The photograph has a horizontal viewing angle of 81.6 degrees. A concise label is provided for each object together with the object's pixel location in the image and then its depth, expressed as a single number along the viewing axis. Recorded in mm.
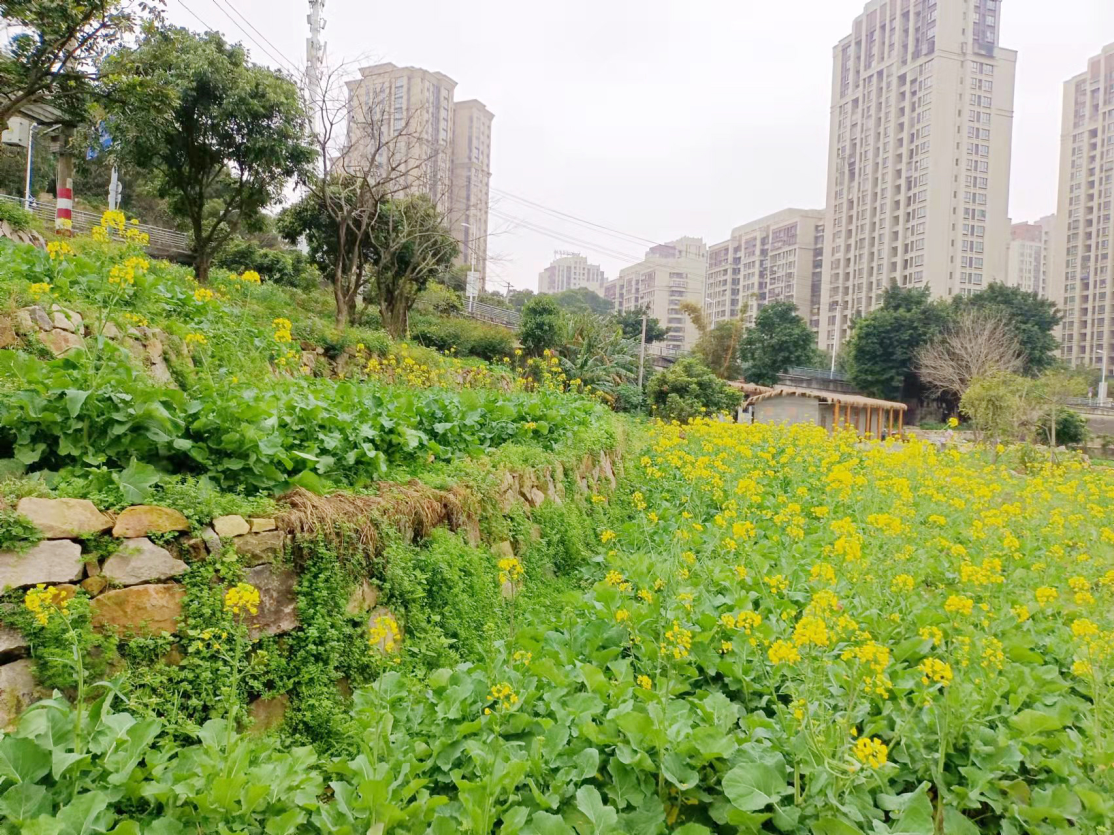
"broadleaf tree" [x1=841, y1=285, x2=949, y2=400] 31672
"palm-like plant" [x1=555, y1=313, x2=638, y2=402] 16609
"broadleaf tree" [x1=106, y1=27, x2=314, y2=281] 10891
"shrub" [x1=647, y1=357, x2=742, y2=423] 16953
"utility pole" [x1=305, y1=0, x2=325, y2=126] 13000
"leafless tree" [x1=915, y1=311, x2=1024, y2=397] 29231
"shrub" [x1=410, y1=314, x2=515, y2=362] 17375
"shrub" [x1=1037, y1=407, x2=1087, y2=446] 21875
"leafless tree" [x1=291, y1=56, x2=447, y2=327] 13008
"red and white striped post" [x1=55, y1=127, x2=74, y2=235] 11704
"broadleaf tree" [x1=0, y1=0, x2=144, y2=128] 8531
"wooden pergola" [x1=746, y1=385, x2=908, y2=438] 23117
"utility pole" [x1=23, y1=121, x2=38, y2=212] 16441
